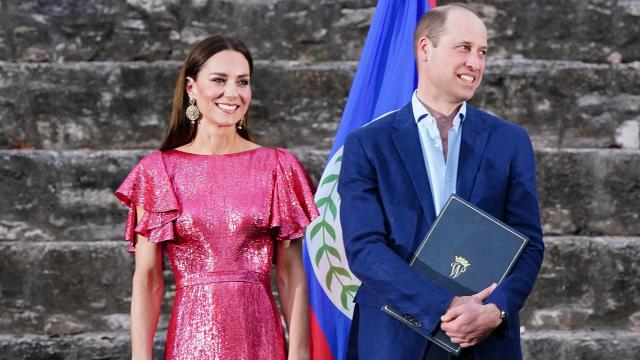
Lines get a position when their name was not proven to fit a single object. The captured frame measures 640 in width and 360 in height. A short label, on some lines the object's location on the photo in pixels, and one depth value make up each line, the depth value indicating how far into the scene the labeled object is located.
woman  6.98
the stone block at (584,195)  10.63
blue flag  8.30
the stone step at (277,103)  11.14
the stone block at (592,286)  10.14
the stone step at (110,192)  10.56
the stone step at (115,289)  10.10
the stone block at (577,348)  9.76
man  6.23
